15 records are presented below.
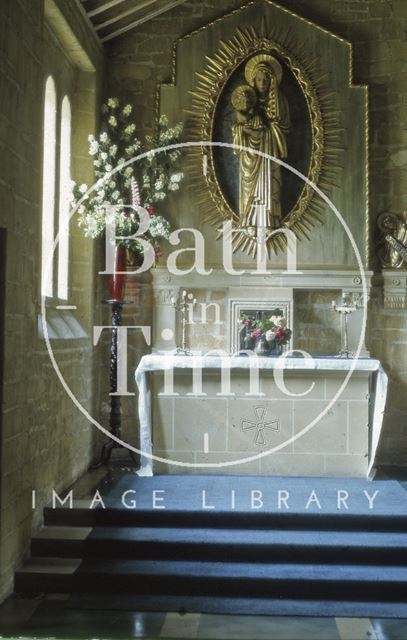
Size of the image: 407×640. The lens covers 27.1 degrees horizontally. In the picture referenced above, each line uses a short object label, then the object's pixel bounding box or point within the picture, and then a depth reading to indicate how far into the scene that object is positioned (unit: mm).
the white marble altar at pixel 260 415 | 6867
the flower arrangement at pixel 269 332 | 7086
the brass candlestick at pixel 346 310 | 7395
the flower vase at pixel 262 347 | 7070
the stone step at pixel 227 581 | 5020
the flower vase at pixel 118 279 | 7340
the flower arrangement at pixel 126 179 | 7336
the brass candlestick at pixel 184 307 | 7668
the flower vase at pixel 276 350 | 7113
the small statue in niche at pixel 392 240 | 7812
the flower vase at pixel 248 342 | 7205
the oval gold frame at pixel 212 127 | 7918
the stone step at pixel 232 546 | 5332
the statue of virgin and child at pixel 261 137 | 7875
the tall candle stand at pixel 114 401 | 7387
